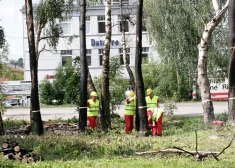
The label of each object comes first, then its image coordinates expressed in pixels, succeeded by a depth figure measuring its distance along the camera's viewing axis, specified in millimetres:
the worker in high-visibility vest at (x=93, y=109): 17406
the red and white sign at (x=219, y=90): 38141
